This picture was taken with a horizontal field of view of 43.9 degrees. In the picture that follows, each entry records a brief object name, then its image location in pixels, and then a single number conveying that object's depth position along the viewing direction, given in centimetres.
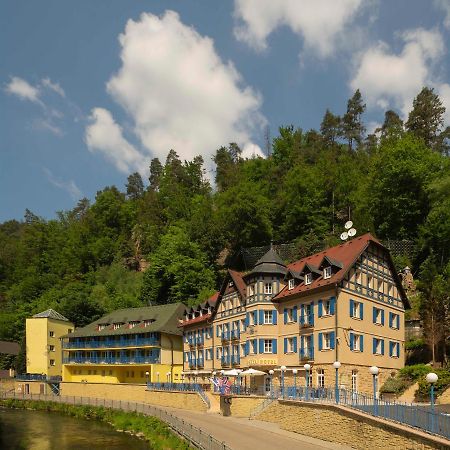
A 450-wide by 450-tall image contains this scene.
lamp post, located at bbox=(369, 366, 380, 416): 2367
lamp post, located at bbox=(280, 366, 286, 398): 3619
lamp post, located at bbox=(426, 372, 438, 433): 1873
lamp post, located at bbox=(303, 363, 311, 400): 3493
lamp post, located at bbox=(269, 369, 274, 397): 3707
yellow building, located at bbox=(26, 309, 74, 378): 7412
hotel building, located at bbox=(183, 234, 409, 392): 3825
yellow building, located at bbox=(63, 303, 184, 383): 6169
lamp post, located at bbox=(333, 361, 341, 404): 2734
